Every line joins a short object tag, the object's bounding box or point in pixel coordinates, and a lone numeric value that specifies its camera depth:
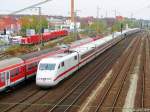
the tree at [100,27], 149.90
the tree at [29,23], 123.10
